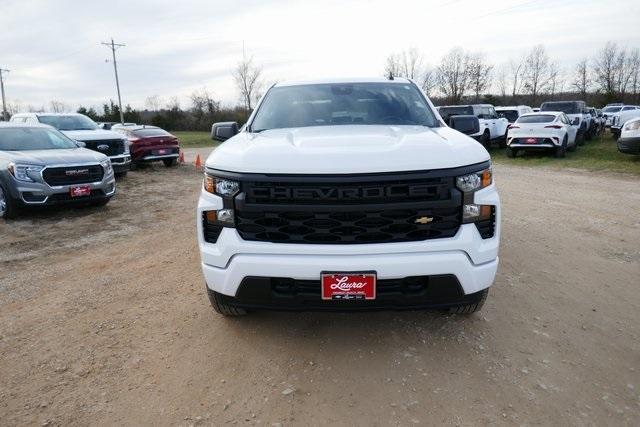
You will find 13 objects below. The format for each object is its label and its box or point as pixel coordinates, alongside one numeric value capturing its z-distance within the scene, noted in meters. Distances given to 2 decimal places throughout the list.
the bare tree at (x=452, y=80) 53.22
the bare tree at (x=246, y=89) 51.60
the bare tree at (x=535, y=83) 60.09
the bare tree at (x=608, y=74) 58.66
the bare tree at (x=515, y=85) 62.73
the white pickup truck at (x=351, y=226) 2.67
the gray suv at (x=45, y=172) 7.23
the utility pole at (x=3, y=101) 53.86
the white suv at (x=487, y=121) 17.98
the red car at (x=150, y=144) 15.00
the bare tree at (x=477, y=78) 53.22
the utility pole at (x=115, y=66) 47.31
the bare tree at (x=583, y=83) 61.34
